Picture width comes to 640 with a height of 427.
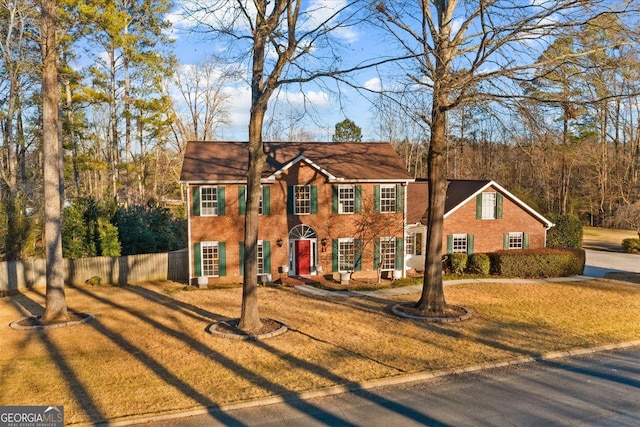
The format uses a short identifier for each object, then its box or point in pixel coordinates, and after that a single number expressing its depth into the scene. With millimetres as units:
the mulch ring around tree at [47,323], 13820
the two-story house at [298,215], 21875
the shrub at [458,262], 24516
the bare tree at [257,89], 12383
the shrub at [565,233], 29938
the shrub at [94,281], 21922
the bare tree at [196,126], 39844
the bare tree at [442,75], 11555
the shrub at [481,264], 24469
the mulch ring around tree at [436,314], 14553
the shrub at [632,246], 34188
